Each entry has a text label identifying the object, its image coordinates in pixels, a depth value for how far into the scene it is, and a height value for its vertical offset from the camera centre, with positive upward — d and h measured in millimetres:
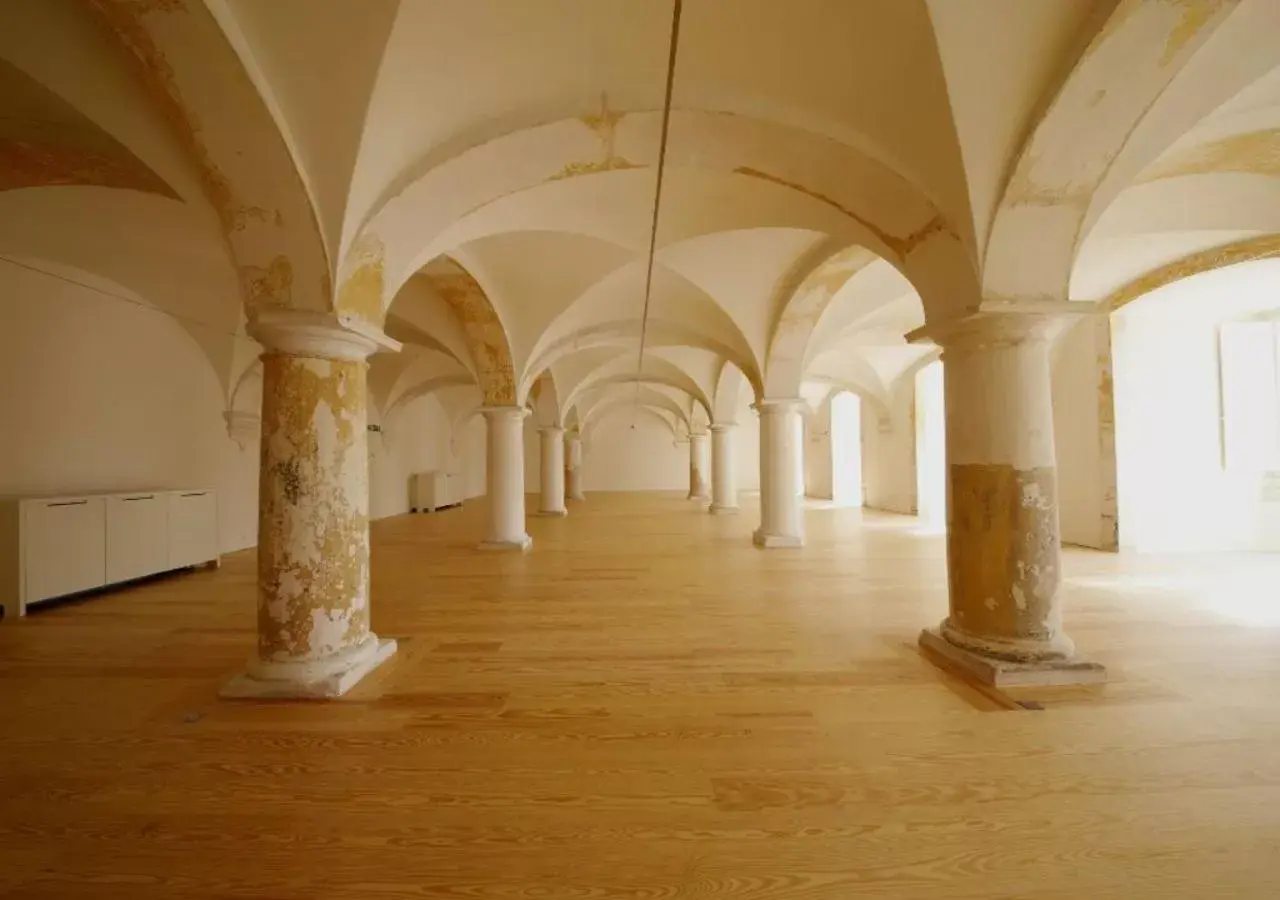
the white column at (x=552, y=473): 13711 -125
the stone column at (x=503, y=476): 8203 -107
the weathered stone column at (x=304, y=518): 3107 -257
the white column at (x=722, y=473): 13655 -201
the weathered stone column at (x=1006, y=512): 3242 -311
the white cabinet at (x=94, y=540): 5004 -671
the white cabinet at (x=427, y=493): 15242 -620
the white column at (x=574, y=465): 19438 +87
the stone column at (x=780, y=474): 8234 -153
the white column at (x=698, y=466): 18812 -26
